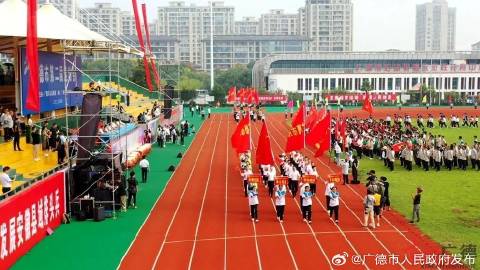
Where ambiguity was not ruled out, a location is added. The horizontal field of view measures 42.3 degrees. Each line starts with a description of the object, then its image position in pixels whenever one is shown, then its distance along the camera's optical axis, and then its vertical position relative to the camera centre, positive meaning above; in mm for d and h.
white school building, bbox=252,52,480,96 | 86062 +2004
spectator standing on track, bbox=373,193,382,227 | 15930 -3104
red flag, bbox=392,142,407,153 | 26891 -2622
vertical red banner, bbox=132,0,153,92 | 35719 +3782
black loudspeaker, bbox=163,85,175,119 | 43062 -1066
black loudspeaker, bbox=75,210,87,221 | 17141 -3572
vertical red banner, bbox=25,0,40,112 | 15930 +859
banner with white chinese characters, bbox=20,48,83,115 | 23641 +222
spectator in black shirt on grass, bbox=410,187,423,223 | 15920 -3186
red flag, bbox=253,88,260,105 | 55294 -909
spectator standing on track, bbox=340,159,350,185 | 22203 -3043
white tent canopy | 22797 +2501
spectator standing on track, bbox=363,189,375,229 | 15633 -3100
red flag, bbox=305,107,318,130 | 29141 -1505
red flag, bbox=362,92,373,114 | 39688 -1251
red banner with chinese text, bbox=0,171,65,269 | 12812 -3011
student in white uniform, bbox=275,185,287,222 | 16234 -3043
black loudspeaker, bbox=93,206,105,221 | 17000 -3493
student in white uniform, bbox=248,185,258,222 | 16516 -3043
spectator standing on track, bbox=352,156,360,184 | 22484 -3096
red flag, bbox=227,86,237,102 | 57469 -886
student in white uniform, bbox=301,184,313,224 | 16141 -3094
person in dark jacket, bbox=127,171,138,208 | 18672 -3084
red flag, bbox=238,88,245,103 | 55469 -822
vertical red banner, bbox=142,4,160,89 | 40181 +4464
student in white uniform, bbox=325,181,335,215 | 16750 -2799
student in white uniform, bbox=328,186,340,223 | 16281 -3019
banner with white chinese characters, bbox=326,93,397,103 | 74550 -1367
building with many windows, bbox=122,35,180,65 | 157500 +10349
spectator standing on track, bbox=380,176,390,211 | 17328 -3123
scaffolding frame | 17781 -2018
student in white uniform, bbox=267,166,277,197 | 20000 -2961
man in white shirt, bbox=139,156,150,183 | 23344 -3090
